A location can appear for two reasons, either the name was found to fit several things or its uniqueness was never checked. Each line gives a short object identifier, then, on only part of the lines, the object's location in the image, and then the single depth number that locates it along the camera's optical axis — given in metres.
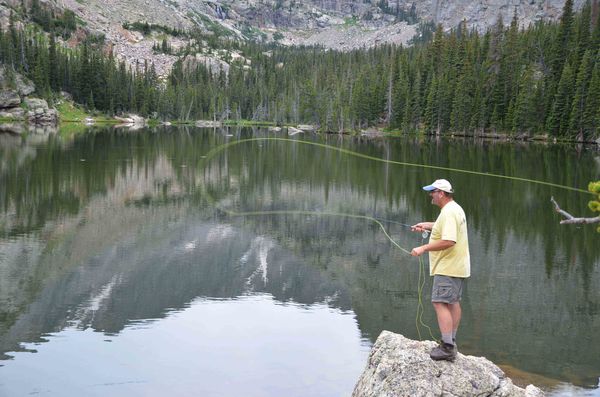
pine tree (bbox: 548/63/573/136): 81.81
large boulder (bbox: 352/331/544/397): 7.55
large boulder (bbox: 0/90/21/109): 106.06
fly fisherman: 7.98
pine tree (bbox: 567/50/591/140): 78.38
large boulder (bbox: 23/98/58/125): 108.00
